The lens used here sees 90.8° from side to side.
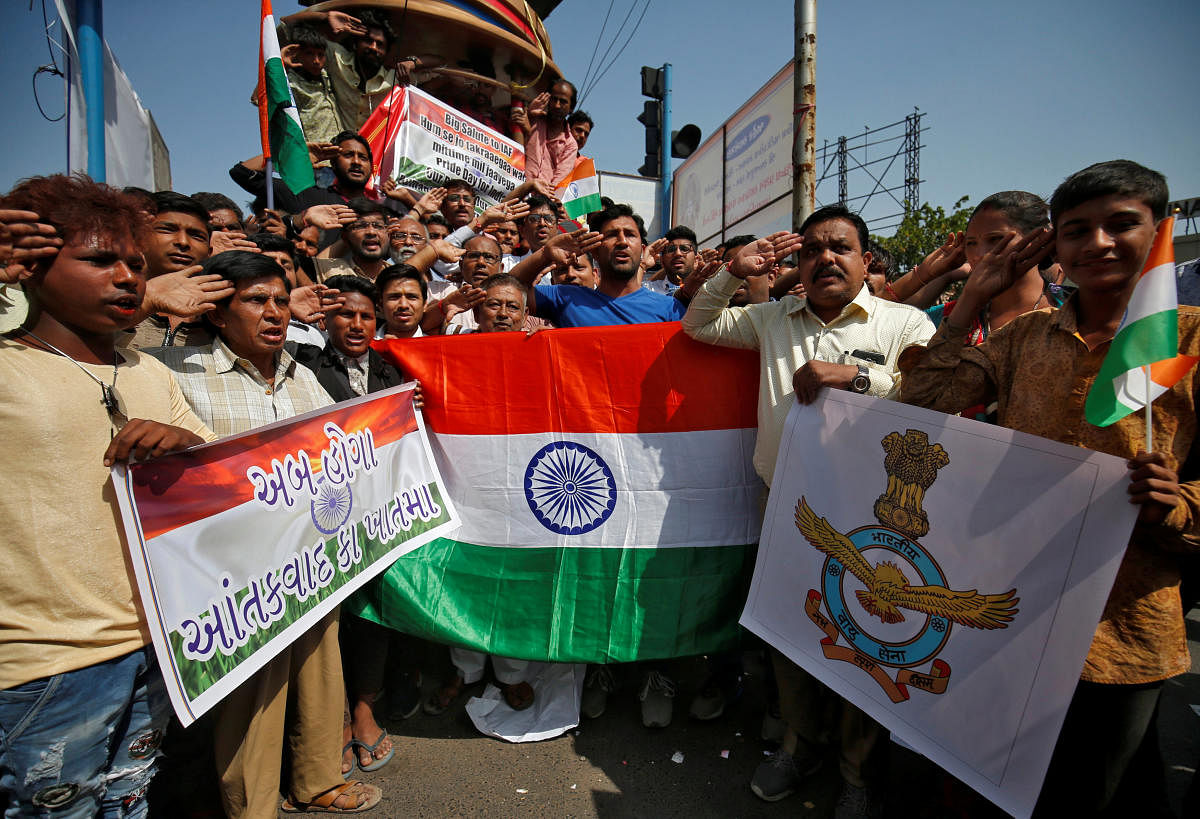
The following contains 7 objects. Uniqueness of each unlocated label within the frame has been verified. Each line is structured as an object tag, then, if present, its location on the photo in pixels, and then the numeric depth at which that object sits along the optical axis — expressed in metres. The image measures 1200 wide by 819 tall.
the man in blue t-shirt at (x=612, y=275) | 3.38
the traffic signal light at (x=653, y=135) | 11.54
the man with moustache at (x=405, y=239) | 4.82
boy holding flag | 1.41
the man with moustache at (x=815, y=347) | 2.30
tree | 22.61
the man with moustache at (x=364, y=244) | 4.36
